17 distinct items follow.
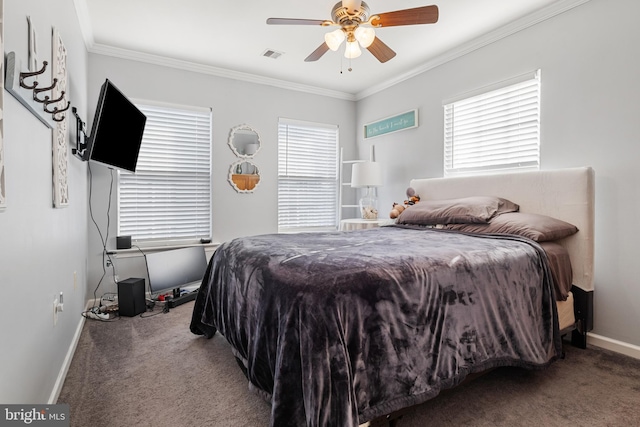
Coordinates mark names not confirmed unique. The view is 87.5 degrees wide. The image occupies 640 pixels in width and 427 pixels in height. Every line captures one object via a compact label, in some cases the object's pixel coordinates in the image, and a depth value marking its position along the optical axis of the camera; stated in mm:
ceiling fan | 2104
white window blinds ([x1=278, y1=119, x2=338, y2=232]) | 4672
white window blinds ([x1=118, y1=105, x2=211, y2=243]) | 3725
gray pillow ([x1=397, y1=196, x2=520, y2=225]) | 2678
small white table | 4035
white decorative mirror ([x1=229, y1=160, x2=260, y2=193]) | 4230
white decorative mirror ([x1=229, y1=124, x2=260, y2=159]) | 4219
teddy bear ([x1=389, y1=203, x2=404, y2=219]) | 3818
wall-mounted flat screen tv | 2471
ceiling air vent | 3615
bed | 1247
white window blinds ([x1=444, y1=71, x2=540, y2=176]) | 2949
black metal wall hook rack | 1118
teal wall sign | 4098
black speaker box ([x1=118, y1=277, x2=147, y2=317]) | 3062
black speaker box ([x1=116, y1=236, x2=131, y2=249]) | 3545
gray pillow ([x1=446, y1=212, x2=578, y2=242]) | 2271
